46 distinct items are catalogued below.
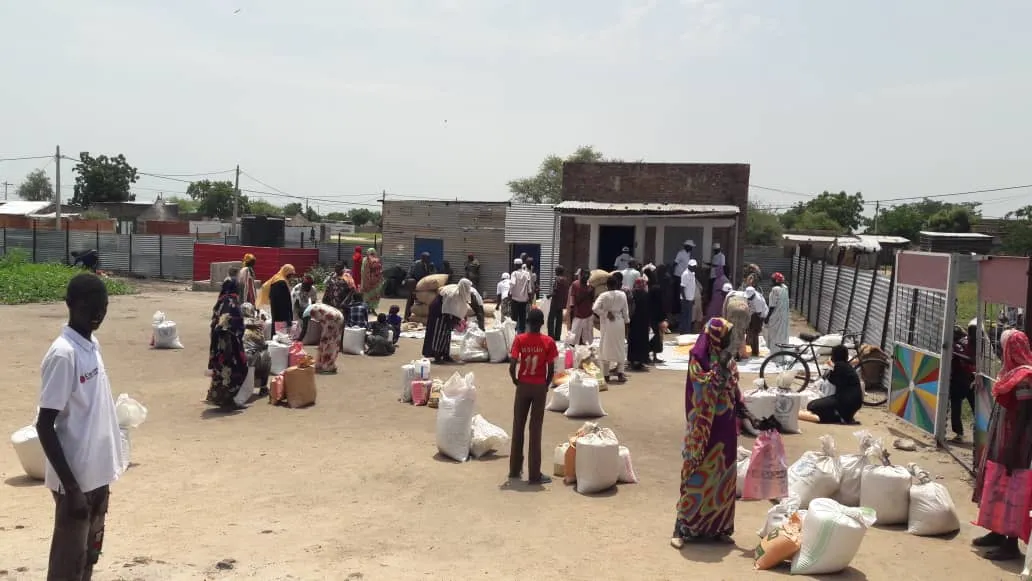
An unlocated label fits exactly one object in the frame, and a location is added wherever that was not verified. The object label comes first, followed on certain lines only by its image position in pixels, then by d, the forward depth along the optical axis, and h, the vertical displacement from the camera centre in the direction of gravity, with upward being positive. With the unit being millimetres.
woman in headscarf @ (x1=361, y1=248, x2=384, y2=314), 16562 -754
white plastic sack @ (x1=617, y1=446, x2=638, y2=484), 7281 -1925
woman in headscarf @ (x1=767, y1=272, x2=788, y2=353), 14414 -945
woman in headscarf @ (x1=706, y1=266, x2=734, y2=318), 16781 -807
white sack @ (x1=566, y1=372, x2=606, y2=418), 9867 -1774
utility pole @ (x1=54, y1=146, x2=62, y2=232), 40906 +2023
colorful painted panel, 8781 -1317
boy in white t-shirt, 3539 -903
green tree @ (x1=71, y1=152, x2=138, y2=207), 69688 +3897
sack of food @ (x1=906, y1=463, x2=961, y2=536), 5887 -1740
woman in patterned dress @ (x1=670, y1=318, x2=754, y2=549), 5527 -1270
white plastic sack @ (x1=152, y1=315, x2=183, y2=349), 14500 -1890
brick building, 21094 +1089
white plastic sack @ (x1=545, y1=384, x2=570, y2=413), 10109 -1850
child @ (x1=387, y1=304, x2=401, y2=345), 15094 -1490
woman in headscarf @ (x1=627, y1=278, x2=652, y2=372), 13305 -1336
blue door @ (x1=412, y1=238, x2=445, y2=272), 28297 -204
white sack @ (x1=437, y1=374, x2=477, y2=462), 7863 -1670
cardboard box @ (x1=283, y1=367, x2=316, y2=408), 10195 -1865
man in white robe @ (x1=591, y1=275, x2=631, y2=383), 11836 -1027
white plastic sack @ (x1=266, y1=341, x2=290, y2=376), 11750 -1763
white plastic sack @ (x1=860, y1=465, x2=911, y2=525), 6059 -1678
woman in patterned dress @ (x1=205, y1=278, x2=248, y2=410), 9844 -1503
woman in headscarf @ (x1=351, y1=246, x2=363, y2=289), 18469 -605
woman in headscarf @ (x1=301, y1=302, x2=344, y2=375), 12203 -1440
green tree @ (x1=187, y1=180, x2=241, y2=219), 74125 +2701
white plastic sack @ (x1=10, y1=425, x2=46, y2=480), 6723 -1883
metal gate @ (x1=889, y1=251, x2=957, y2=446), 8561 -796
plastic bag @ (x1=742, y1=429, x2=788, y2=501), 6219 -1615
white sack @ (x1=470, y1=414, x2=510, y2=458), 8008 -1891
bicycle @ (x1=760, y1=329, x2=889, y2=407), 11469 -1511
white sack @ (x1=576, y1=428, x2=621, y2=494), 6887 -1772
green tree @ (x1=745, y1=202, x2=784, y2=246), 52969 +2152
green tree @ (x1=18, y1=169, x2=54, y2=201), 99438 +4182
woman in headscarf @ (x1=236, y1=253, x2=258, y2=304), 13469 -825
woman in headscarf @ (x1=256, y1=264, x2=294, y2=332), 13641 -1081
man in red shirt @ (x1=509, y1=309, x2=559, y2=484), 7215 -1203
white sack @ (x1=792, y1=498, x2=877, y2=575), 4926 -1641
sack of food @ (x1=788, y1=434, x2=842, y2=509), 6324 -1651
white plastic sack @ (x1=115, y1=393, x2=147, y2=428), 6951 -1579
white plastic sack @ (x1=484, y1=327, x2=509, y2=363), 13852 -1695
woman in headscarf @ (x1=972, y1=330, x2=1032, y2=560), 5395 -968
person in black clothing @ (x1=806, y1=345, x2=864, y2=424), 9742 -1569
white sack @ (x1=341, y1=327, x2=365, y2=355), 14258 -1789
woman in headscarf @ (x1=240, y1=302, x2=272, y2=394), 10461 -1514
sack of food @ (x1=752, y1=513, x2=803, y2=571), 5102 -1768
